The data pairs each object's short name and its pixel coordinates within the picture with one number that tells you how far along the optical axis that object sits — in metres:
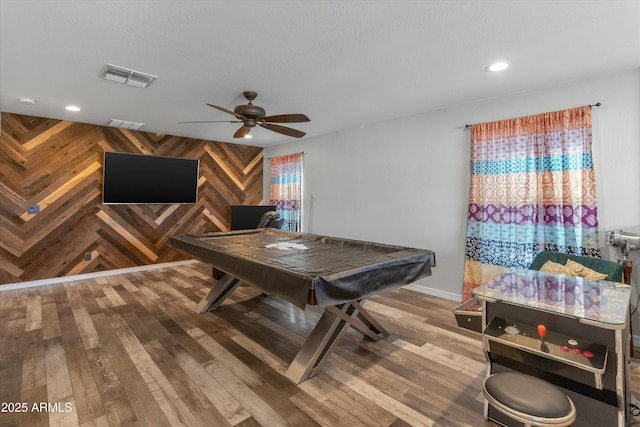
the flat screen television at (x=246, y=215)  5.77
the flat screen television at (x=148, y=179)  4.75
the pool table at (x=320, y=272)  1.74
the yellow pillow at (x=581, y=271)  2.26
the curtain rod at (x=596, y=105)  2.71
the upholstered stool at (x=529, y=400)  1.09
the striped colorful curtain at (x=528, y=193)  2.79
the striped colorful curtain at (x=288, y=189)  5.80
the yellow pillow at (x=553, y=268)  2.41
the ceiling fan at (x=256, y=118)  2.93
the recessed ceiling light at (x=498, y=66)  2.51
